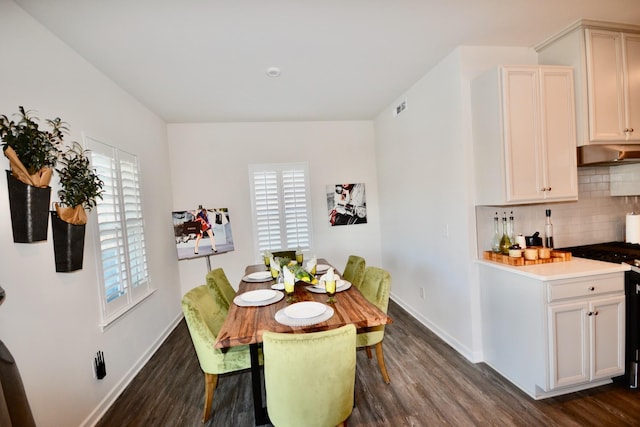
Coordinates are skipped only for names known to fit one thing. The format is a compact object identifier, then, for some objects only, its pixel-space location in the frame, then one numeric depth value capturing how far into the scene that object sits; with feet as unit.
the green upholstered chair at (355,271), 9.78
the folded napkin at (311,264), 8.43
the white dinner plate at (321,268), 9.66
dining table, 5.52
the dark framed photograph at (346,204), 14.98
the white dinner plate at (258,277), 9.31
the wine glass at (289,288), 6.94
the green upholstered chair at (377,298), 7.53
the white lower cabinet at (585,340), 6.77
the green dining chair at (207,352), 6.48
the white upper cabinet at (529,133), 7.61
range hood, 7.74
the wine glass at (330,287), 6.83
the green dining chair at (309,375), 4.53
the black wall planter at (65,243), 6.15
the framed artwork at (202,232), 11.82
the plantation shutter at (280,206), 14.38
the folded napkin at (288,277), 6.88
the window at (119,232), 7.99
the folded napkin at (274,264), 8.61
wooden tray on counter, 7.72
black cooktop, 7.49
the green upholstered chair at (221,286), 8.77
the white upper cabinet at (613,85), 7.81
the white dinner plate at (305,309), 6.02
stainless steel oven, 7.00
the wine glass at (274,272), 8.76
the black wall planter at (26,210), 5.15
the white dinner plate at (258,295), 7.27
